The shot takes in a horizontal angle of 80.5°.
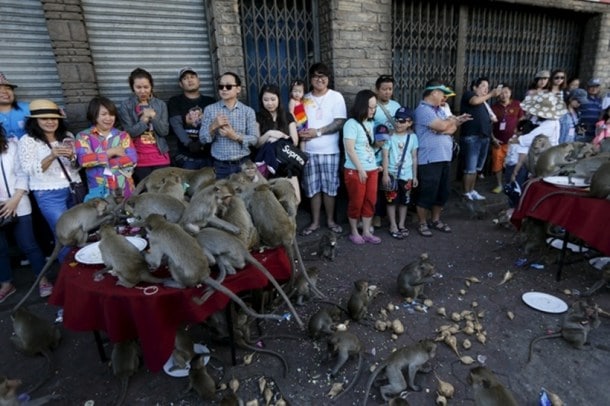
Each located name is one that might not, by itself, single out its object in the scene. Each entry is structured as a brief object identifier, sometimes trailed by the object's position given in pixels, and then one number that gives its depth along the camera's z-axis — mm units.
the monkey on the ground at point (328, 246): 4770
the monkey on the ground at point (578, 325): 2977
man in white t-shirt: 5074
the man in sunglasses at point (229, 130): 4316
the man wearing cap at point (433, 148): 5172
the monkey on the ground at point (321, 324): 3068
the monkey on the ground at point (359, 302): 3375
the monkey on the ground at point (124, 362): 2617
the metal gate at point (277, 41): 5469
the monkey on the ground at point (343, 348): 2754
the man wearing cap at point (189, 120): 4645
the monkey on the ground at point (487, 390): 2023
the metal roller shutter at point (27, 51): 4359
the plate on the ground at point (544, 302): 3541
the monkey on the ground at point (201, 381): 2514
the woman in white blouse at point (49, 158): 3787
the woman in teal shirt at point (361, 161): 4906
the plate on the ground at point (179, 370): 2864
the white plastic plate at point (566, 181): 3713
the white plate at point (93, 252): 2365
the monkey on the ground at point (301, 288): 3631
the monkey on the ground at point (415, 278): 3674
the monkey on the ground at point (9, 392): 2215
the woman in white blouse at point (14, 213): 3812
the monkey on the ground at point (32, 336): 2914
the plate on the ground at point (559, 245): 4770
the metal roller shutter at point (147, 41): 4762
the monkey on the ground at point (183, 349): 2691
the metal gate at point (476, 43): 6785
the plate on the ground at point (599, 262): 4305
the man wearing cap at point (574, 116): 6863
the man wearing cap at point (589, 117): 7361
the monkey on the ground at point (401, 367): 2533
